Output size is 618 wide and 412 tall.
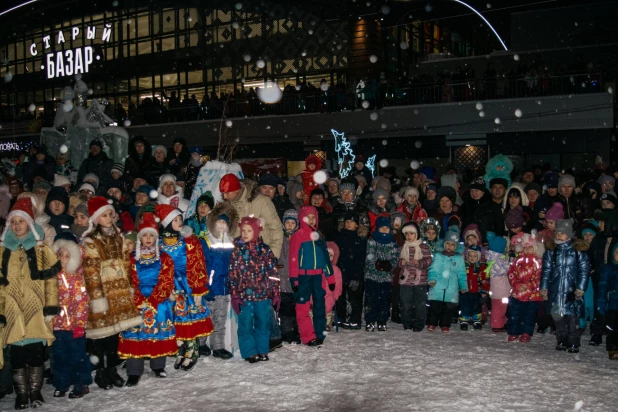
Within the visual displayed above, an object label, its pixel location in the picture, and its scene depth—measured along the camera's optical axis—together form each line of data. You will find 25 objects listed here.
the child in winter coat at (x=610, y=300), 6.79
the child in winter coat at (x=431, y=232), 8.61
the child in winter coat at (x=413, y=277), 8.32
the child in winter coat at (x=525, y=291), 7.62
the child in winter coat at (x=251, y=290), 6.73
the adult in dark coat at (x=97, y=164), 10.02
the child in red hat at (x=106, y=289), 5.73
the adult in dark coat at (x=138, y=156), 10.27
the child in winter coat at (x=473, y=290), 8.41
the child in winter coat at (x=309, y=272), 7.41
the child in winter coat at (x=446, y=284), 8.25
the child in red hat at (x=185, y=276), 6.21
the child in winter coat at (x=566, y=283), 7.10
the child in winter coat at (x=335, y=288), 8.06
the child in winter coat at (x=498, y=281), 8.16
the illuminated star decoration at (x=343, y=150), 24.17
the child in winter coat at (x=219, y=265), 6.79
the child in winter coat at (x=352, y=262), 8.37
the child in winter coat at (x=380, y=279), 8.30
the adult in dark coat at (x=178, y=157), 10.42
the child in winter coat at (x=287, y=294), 7.68
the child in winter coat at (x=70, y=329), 5.61
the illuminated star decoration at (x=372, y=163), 22.79
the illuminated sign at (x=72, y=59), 36.75
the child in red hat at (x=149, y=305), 5.93
